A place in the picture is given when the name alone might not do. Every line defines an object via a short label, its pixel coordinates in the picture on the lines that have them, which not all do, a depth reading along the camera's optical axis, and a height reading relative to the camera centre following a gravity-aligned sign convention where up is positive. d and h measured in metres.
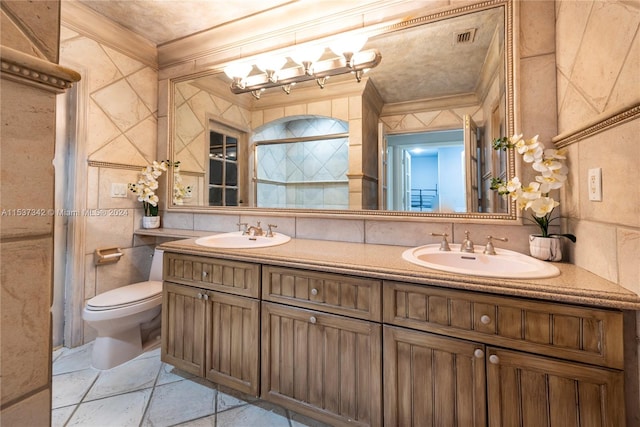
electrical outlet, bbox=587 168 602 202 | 1.02 +0.12
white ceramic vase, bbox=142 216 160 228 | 2.47 -0.03
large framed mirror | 1.56 +0.57
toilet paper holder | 2.17 -0.29
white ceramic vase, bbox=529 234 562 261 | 1.29 -0.14
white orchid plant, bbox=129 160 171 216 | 2.39 +0.27
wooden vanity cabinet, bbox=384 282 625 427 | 0.90 -0.50
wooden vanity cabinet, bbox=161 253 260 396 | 1.46 -0.57
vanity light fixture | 1.81 +1.04
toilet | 1.78 -0.66
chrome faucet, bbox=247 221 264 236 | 1.96 -0.09
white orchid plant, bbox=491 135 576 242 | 1.26 +0.16
